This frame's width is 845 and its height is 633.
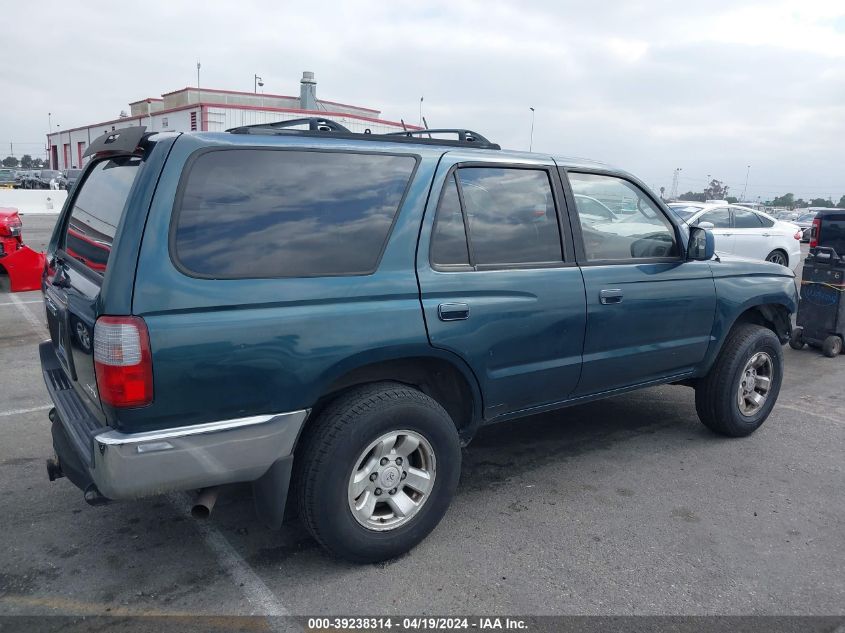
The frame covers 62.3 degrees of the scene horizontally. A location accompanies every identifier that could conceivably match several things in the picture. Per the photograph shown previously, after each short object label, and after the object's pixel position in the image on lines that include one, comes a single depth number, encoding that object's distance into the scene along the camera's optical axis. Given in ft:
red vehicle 30.09
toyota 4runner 8.41
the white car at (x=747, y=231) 41.29
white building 96.63
